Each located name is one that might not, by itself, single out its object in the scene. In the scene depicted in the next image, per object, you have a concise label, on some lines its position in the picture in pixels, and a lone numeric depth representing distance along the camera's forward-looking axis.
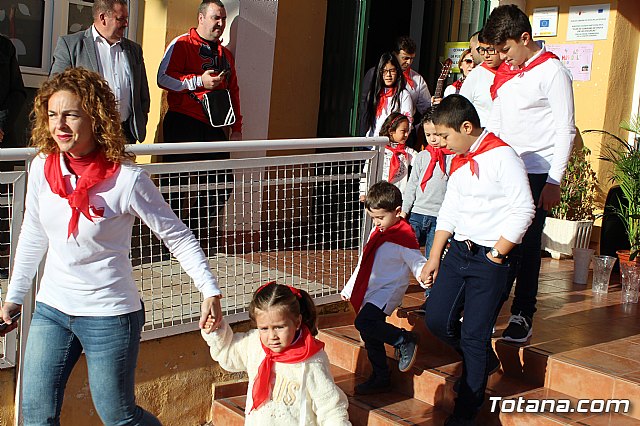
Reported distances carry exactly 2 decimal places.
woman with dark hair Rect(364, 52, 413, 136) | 7.48
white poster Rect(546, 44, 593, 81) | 8.91
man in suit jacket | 5.87
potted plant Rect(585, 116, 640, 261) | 7.56
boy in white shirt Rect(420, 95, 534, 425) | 4.23
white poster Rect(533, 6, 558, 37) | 9.15
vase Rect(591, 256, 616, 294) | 6.83
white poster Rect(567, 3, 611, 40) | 8.79
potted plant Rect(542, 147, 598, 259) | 8.46
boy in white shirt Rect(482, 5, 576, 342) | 4.77
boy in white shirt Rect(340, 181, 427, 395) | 5.11
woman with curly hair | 3.33
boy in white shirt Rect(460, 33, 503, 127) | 5.89
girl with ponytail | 3.83
